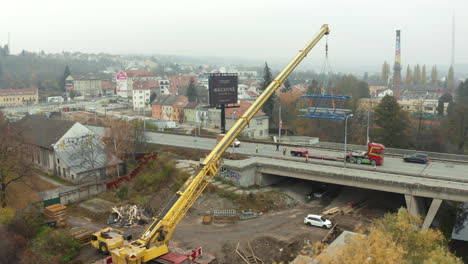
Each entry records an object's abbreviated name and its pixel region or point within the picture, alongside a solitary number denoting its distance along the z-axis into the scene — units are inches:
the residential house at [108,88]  6855.3
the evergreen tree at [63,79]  6481.3
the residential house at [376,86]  6622.5
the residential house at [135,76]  6553.6
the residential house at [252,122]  2706.7
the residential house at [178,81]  6382.9
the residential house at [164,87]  5379.9
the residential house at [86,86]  6722.4
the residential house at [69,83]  6240.2
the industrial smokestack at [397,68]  5772.6
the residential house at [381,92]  5641.2
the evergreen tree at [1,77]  6702.8
